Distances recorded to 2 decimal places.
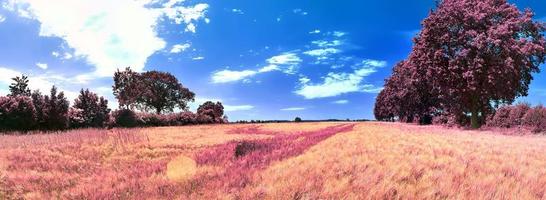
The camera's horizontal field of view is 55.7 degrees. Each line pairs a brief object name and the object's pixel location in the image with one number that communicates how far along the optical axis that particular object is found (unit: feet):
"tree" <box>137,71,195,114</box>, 324.99
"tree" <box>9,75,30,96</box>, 323.45
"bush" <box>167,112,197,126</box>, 253.44
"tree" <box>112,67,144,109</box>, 320.29
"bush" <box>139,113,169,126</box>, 228.22
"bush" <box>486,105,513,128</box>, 141.59
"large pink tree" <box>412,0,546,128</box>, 138.92
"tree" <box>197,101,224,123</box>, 405.59
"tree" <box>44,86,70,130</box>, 175.52
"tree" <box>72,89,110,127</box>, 197.57
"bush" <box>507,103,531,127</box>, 135.13
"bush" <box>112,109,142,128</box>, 214.07
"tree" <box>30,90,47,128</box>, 174.09
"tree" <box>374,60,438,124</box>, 260.62
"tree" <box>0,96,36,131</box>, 160.25
